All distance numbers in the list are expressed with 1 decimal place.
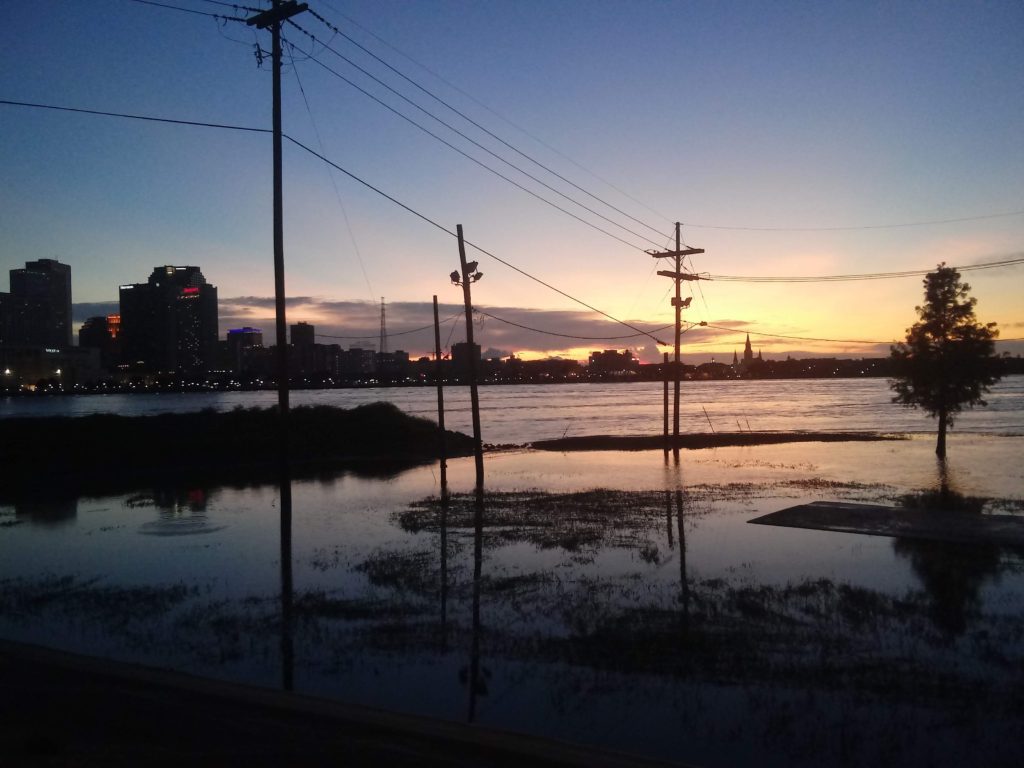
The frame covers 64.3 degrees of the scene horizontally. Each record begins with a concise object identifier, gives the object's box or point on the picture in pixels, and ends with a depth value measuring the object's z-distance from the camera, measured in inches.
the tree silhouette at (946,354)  1451.8
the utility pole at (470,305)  1305.4
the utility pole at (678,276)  1844.2
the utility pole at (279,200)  802.2
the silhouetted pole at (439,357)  1699.1
